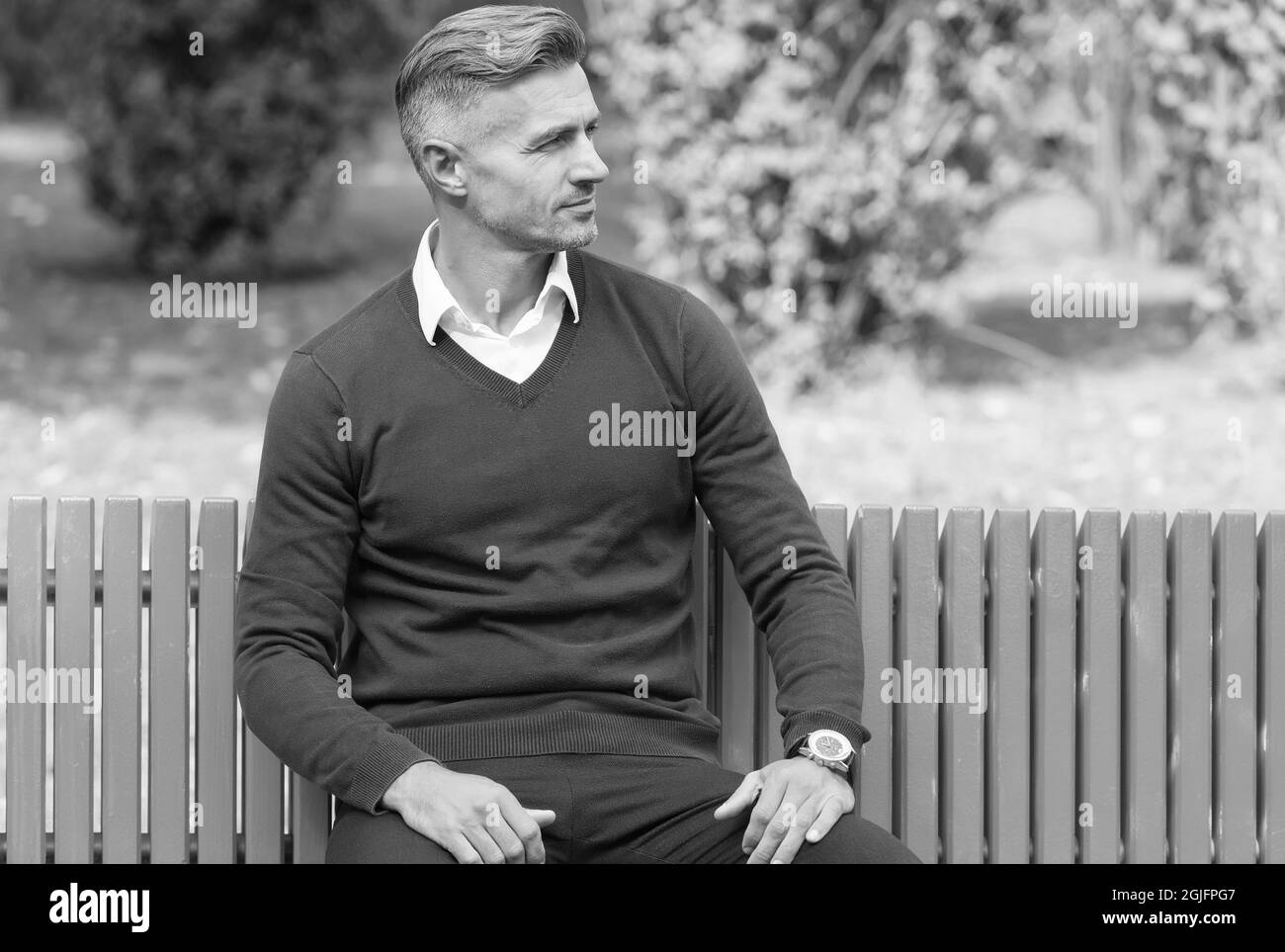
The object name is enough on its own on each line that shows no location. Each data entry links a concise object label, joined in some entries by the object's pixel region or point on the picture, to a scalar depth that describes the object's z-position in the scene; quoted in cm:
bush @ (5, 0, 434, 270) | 948
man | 282
